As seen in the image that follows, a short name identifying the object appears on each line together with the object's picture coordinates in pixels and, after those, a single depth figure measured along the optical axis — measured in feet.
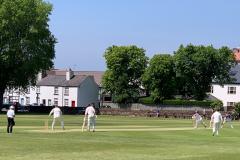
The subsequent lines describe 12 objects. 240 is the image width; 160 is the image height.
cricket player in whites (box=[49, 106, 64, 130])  144.87
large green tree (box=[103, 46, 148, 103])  404.36
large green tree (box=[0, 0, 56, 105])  299.17
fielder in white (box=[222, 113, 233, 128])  213.05
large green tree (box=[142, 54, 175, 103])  385.50
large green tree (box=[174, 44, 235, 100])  387.14
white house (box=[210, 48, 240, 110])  417.69
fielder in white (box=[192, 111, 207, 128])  183.32
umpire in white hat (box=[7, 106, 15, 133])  127.26
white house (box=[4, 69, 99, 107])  442.09
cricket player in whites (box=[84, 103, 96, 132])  142.27
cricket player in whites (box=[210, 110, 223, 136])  139.85
